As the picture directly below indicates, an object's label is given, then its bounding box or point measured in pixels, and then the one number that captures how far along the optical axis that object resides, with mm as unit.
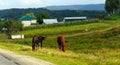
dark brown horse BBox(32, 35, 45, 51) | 34469
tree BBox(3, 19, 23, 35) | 127888
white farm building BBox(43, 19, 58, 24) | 178612
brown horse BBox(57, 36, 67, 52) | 33281
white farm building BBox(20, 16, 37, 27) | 182250
